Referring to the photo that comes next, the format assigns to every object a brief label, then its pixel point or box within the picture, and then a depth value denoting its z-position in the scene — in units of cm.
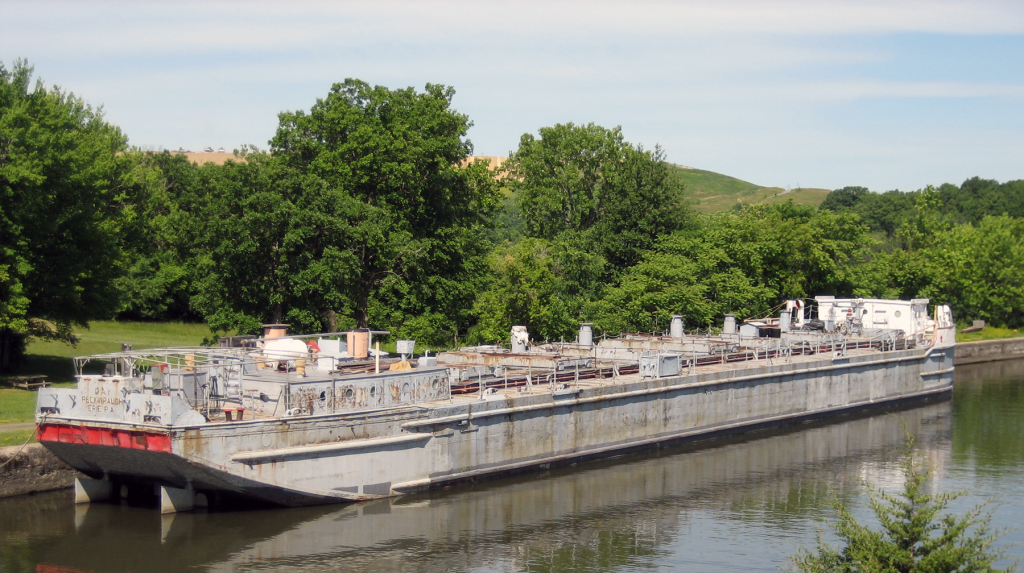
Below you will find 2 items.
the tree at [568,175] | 8138
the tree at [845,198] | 16660
